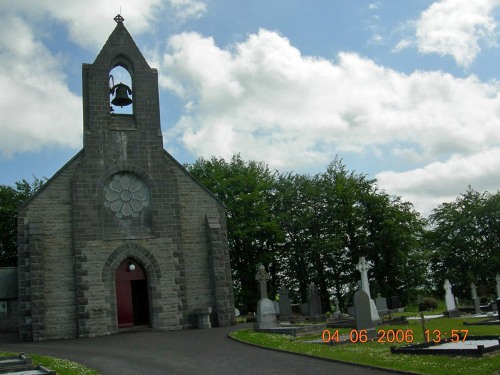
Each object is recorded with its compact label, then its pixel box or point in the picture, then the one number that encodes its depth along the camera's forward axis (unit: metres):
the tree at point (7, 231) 41.91
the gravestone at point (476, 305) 26.45
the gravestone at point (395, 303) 34.75
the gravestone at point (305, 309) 31.67
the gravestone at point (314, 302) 28.82
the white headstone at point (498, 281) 29.43
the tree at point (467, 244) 45.53
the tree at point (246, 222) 40.44
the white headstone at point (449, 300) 26.20
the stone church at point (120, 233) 22.25
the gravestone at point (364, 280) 21.31
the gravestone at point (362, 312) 16.89
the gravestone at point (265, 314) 20.90
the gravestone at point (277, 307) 30.98
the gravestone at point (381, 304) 28.82
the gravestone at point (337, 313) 27.49
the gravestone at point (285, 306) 28.83
